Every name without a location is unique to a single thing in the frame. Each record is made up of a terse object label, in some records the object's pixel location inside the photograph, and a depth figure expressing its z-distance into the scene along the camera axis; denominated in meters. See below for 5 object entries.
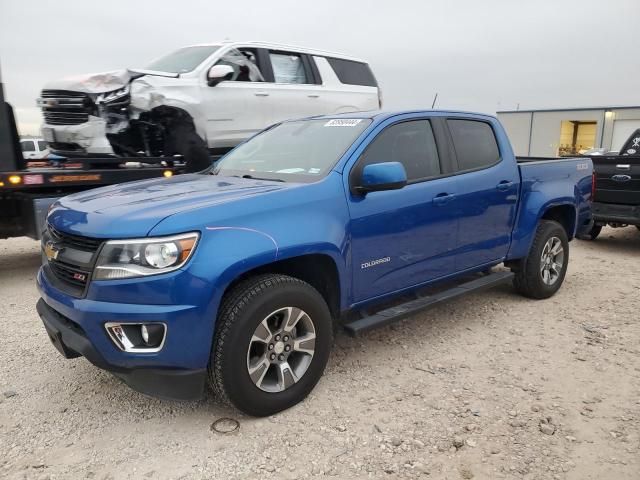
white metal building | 30.78
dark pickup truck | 7.34
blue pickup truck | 2.60
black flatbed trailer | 5.46
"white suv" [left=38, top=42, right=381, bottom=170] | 6.29
